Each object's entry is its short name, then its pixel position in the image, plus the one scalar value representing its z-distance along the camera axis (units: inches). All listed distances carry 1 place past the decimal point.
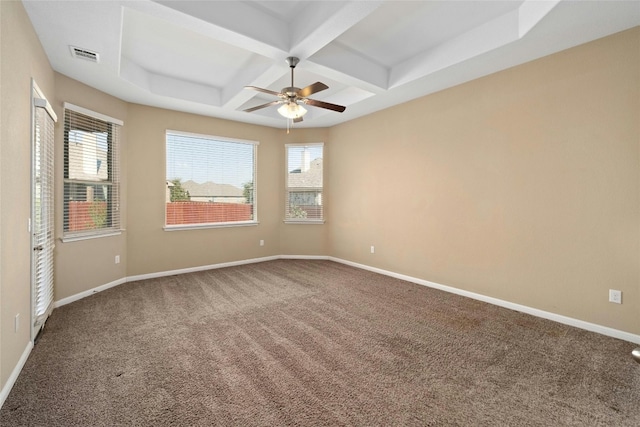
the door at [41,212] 99.7
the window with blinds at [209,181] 196.5
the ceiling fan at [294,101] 119.4
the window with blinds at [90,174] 144.6
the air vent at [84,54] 114.7
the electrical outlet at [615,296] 107.6
